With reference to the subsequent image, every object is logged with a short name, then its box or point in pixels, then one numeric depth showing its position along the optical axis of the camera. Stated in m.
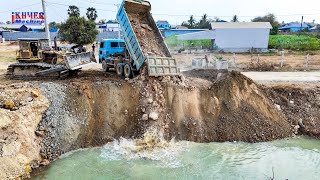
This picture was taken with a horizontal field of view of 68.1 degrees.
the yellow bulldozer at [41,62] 12.08
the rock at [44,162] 7.75
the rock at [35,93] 8.80
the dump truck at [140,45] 10.14
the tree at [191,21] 68.02
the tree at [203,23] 61.86
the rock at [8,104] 8.23
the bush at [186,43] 29.38
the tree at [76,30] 27.85
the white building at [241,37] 27.00
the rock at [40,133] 8.21
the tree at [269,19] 54.25
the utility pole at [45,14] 20.26
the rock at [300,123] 9.97
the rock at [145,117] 9.13
